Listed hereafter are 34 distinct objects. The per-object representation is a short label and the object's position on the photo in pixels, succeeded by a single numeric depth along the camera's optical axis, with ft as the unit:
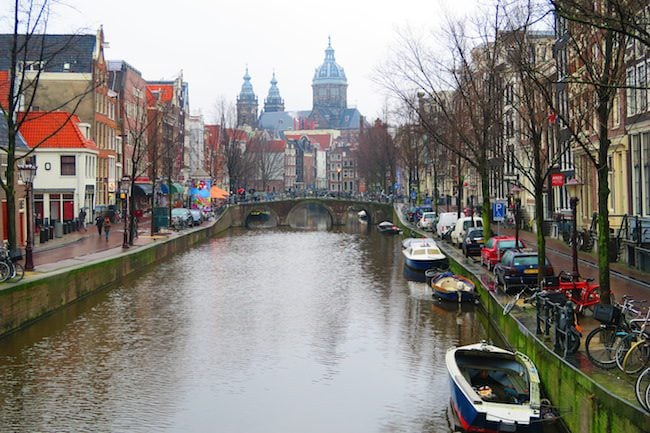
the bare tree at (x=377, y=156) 326.24
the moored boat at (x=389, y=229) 269.23
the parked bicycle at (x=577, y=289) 79.25
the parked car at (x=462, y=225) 169.34
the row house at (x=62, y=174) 208.54
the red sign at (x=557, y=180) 142.00
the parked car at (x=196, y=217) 256.97
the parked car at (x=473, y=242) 150.03
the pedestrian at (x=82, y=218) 202.69
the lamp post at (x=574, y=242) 85.42
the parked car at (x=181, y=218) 236.16
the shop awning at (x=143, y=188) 270.38
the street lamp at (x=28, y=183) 109.19
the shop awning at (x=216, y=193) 330.95
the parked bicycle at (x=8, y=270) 96.43
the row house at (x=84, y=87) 224.94
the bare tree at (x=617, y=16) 47.21
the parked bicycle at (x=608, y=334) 55.26
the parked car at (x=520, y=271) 99.30
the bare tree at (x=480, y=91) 129.90
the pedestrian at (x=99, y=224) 188.43
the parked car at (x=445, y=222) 193.47
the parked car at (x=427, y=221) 224.94
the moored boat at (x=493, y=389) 55.77
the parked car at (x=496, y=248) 121.60
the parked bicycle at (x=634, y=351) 52.13
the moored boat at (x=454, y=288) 116.37
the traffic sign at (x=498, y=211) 150.71
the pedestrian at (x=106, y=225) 172.83
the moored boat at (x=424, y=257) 151.74
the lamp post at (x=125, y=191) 161.48
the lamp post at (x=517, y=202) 120.31
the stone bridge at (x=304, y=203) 338.34
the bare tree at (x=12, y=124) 107.86
